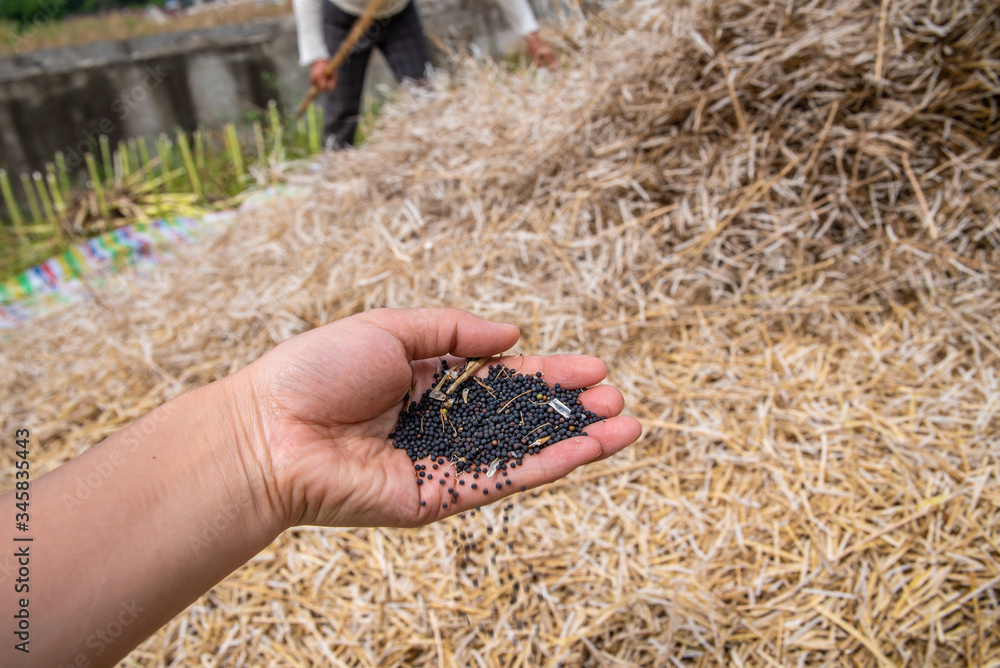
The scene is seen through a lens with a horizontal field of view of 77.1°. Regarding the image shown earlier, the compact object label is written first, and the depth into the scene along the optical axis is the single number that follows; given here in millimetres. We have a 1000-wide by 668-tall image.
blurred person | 4941
